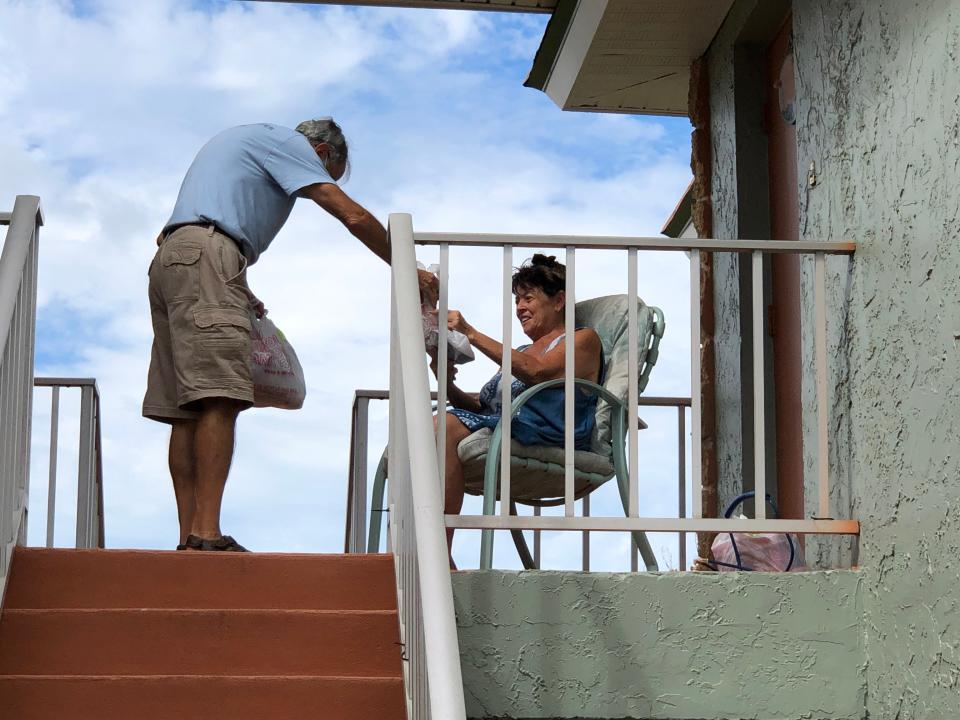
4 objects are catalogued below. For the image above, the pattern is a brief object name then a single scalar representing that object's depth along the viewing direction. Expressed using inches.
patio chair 184.5
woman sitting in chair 184.5
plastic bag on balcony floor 177.3
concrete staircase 142.7
